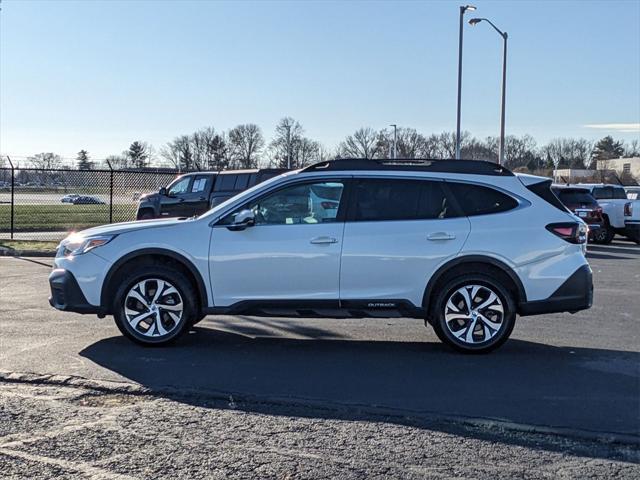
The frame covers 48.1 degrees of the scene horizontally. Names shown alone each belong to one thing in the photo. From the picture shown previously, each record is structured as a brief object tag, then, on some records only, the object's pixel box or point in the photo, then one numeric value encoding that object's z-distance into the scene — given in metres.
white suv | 6.88
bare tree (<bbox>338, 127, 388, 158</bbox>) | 96.56
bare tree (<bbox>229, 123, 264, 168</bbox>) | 104.56
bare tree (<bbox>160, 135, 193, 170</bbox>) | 101.56
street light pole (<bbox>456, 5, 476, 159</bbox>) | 27.77
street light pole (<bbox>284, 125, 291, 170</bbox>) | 85.95
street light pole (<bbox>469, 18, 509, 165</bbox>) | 27.23
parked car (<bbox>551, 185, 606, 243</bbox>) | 20.81
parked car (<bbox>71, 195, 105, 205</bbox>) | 30.93
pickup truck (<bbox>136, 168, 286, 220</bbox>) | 19.66
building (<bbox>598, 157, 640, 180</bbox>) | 89.86
